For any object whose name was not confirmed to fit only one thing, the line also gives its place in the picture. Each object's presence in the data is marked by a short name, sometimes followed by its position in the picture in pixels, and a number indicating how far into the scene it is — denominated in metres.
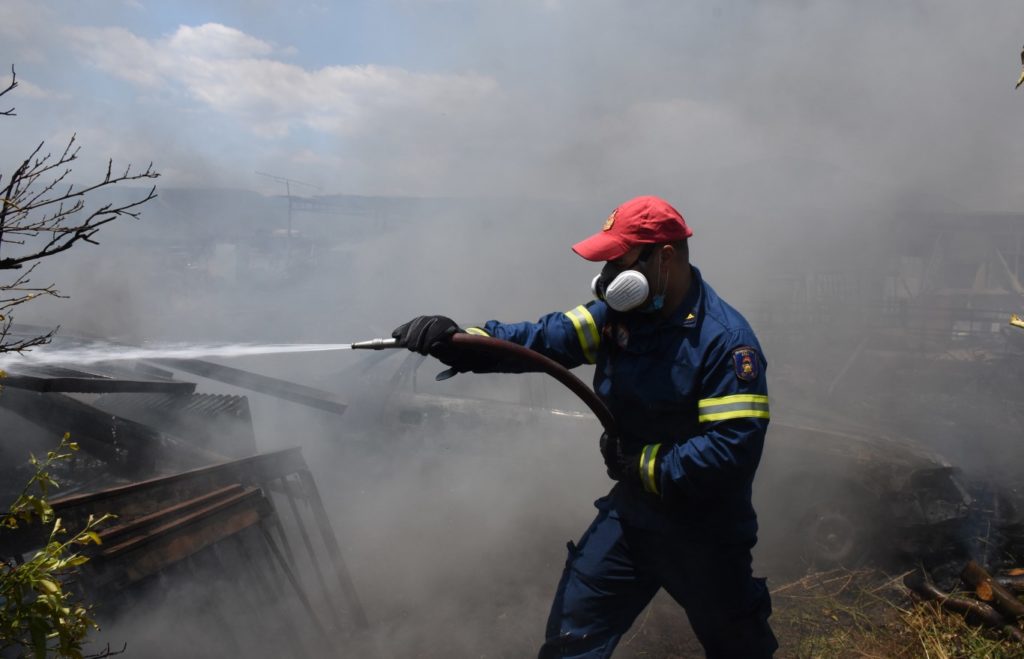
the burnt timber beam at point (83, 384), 3.01
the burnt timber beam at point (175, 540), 2.62
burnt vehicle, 4.59
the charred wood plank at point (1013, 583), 3.69
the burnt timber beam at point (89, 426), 3.46
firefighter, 2.19
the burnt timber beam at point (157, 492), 2.47
